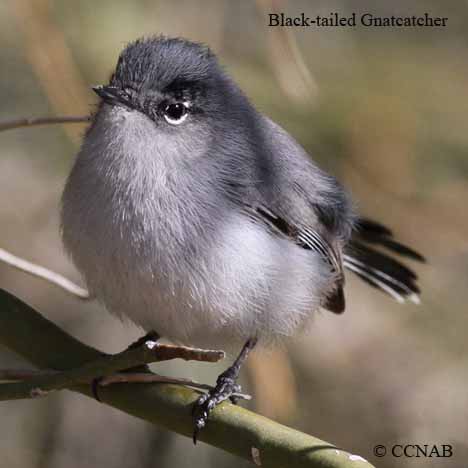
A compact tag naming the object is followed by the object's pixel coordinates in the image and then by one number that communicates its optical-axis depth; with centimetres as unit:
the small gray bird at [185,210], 226
